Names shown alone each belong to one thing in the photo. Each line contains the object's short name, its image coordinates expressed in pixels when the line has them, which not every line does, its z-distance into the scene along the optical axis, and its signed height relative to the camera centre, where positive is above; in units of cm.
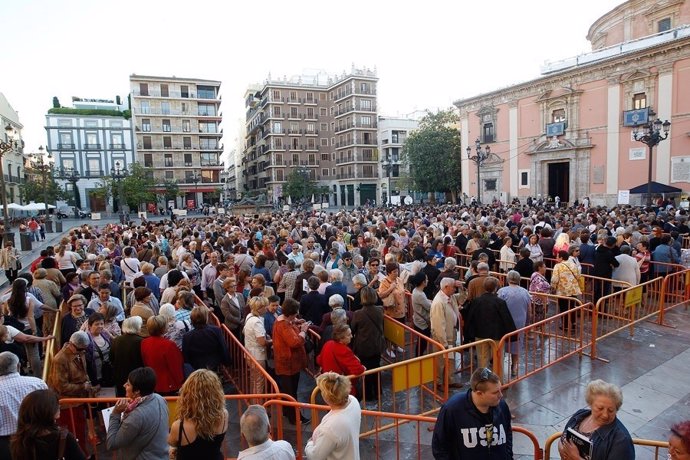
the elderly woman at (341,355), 465 -171
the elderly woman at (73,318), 543 -144
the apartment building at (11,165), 4400 +442
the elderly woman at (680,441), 238 -141
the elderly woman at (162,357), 457 -163
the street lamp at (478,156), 2678 +240
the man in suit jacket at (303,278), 727 -135
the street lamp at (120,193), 3032 +69
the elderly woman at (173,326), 524 -154
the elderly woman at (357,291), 656 -155
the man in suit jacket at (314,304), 643 -158
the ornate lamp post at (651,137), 1906 +219
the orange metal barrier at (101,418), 413 -226
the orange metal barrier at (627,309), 753 -233
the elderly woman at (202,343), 498 -163
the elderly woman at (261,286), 635 -127
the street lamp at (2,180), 1714 +111
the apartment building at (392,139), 6256 +817
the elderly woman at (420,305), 627 -161
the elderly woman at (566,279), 746 -154
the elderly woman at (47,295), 684 -147
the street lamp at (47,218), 2459 -87
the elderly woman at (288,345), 506 -171
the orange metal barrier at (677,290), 907 -217
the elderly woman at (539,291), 741 -172
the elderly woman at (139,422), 312 -159
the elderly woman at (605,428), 277 -158
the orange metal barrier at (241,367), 506 -219
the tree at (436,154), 4512 +408
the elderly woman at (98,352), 482 -166
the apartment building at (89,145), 5509 +770
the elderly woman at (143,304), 556 -135
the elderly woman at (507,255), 988 -146
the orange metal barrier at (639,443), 330 -196
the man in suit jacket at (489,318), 565 -165
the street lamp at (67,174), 4509 +348
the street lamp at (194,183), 5989 +254
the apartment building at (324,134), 6288 +946
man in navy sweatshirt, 291 -159
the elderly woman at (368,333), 543 -172
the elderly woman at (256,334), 528 -165
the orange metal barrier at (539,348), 584 -250
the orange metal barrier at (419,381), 493 -247
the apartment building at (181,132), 5884 +959
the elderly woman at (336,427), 309 -165
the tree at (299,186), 5784 +153
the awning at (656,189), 2312 -9
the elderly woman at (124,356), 460 -161
